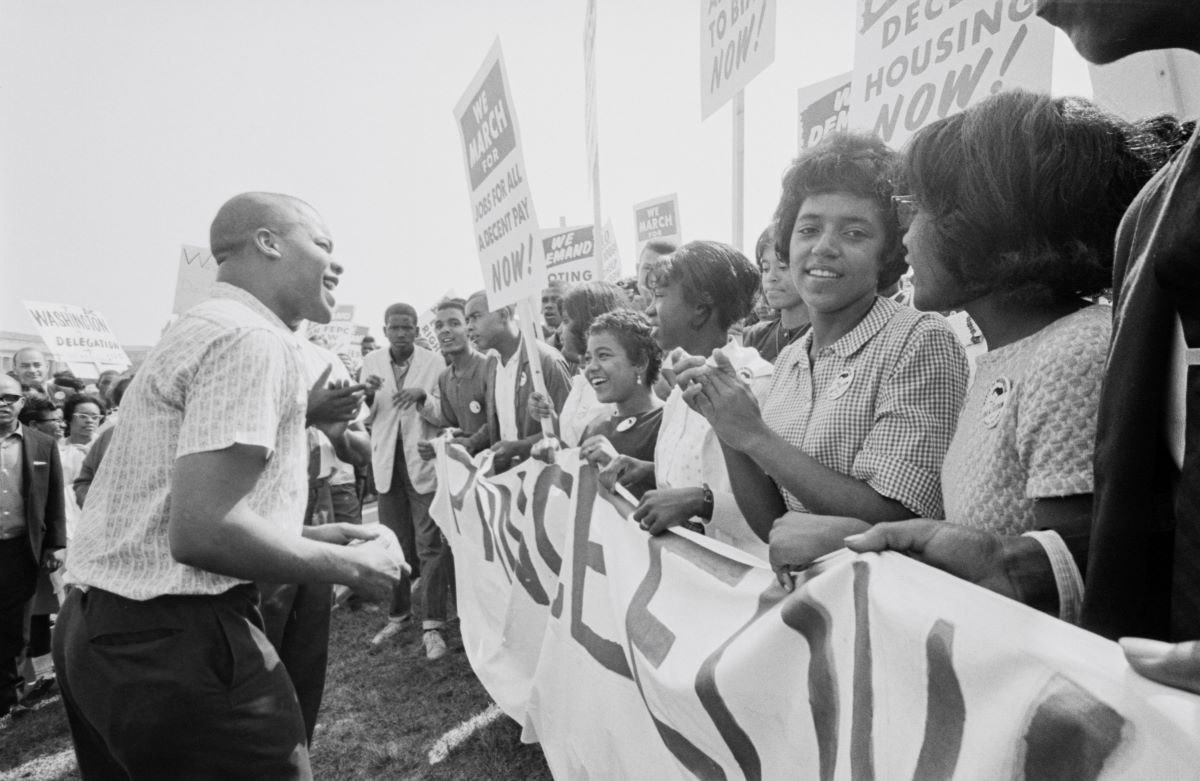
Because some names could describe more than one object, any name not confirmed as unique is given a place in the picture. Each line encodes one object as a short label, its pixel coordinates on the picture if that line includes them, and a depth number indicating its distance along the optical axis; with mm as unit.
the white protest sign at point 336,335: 11977
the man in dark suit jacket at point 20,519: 4594
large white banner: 851
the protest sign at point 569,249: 9488
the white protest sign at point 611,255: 10500
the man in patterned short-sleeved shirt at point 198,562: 1645
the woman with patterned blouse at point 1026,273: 1202
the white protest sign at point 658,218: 9356
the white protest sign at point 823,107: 5047
